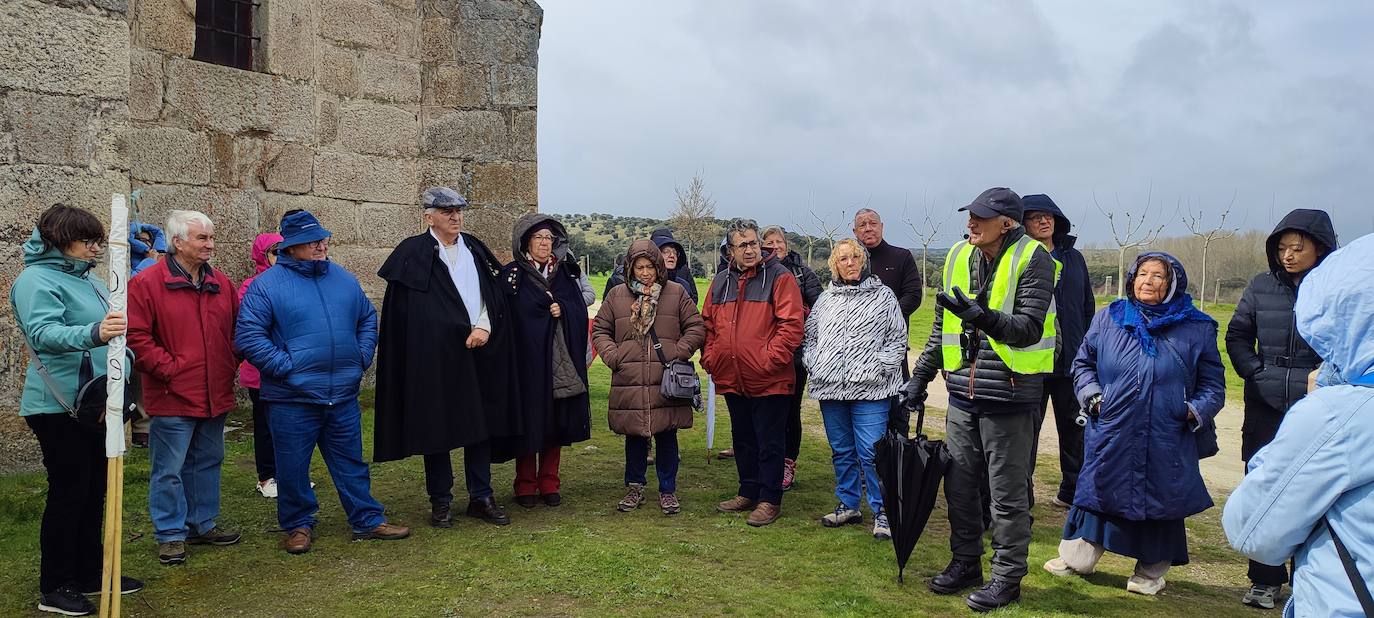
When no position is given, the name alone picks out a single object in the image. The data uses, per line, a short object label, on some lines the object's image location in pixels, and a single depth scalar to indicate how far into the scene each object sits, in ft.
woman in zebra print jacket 18.12
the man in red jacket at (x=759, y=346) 19.01
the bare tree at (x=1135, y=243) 117.85
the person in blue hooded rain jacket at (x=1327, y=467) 6.50
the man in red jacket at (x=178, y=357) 15.71
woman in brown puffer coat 19.38
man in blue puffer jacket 16.35
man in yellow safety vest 14.11
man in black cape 18.04
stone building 19.33
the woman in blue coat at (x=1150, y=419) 15.01
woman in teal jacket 13.46
